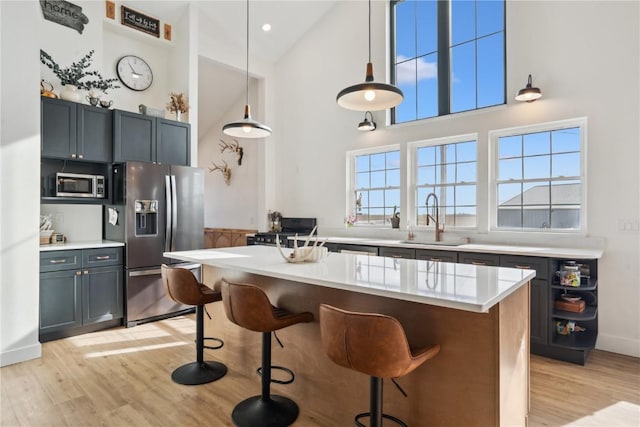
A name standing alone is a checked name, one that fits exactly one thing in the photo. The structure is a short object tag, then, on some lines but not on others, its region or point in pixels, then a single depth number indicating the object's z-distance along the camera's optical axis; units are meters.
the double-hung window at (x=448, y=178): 4.34
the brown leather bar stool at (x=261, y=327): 2.06
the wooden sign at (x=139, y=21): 4.66
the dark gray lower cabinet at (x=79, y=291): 3.53
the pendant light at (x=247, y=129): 3.07
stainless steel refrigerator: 4.07
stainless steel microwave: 3.89
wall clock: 4.78
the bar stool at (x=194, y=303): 2.67
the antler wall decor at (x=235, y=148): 7.06
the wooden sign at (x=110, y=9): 4.52
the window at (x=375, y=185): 5.02
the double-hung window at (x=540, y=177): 3.59
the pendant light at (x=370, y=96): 2.22
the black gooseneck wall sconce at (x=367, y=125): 4.93
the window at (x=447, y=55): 4.12
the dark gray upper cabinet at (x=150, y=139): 4.16
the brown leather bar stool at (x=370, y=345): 1.50
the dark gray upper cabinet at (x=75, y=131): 3.67
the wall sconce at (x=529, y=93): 3.57
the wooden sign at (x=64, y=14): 4.09
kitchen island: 1.64
